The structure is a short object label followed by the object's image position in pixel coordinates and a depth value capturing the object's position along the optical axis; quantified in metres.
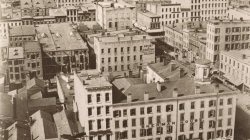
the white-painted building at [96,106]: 89.62
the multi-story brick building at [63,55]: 152.91
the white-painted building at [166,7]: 199.12
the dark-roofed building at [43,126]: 100.06
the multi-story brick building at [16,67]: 145.62
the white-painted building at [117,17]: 181.50
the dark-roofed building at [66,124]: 97.25
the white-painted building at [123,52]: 140.88
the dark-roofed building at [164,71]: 109.88
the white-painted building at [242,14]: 187.27
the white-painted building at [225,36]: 145.25
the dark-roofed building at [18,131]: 103.62
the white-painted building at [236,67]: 131.89
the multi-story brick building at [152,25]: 192.38
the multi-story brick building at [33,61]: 145.25
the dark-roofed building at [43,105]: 119.34
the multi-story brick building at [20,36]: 176.62
